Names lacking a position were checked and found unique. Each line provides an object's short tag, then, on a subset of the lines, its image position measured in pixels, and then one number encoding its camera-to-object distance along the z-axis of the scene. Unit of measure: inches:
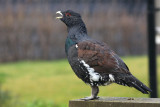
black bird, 352.2
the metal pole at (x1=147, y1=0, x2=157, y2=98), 593.6
